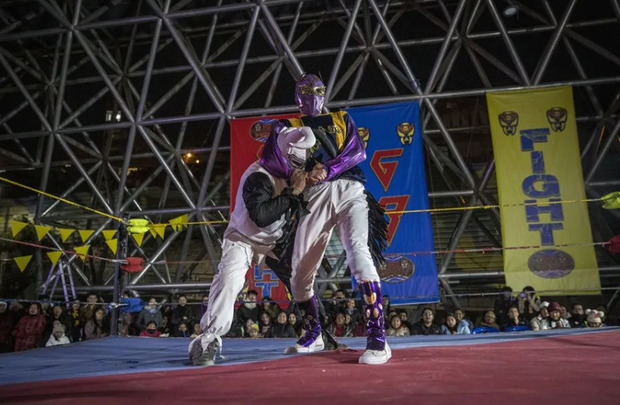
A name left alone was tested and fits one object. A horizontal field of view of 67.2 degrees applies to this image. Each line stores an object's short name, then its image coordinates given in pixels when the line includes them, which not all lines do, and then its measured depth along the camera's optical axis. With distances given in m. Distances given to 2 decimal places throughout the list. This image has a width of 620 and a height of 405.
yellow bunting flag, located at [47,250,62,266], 5.07
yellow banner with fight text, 5.00
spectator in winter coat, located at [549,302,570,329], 4.75
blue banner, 5.32
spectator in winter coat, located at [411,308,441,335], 4.84
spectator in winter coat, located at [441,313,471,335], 4.79
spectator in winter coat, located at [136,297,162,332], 5.62
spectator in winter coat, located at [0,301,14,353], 5.26
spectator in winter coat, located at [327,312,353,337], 5.09
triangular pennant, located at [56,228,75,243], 4.97
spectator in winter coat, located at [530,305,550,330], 4.64
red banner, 5.88
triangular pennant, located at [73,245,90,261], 5.62
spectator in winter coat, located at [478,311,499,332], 4.82
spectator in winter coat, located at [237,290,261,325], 5.34
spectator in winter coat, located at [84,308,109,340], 5.50
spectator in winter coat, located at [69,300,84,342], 5.46
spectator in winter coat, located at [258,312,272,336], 5.26
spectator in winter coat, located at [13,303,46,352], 4.96
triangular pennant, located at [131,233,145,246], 5.87
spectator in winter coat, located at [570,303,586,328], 4.88
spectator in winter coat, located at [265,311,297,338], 5.07
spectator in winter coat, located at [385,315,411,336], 4.81
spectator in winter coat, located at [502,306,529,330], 4.71
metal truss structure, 6.61
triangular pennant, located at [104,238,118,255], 5.15
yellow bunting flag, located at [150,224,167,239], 5.46
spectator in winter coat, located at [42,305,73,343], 5.23
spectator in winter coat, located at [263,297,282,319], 5.47
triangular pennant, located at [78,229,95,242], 5.68
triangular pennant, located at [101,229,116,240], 5.10
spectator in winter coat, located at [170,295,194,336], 5.68
